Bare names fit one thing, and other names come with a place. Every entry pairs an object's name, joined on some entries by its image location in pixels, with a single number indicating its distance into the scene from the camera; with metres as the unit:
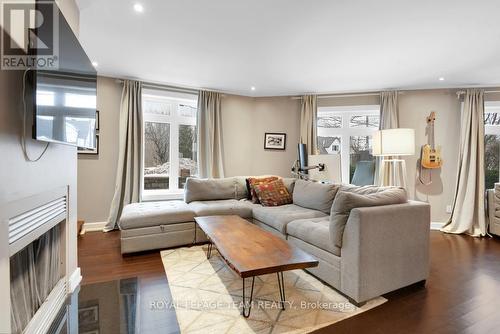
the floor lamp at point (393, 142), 2.98
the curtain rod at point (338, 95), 4.51
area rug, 1.67
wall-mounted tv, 1.25
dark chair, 4.43
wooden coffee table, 1.60
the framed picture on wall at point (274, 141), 4.96
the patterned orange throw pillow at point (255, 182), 3.85
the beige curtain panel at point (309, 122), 4.68
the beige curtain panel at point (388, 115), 4.30
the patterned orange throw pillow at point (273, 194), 3.66
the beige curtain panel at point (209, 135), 4.54
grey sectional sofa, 1.88
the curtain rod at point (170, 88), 4.13
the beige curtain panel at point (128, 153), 3.92
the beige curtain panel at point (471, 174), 3.91
